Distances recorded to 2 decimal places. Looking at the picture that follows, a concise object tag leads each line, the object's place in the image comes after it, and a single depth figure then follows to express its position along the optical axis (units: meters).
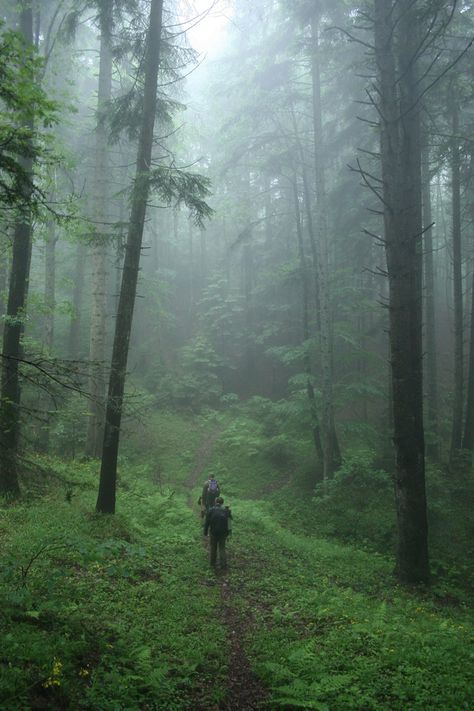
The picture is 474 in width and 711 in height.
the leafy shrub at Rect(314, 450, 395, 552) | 11.94
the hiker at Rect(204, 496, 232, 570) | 9.01
